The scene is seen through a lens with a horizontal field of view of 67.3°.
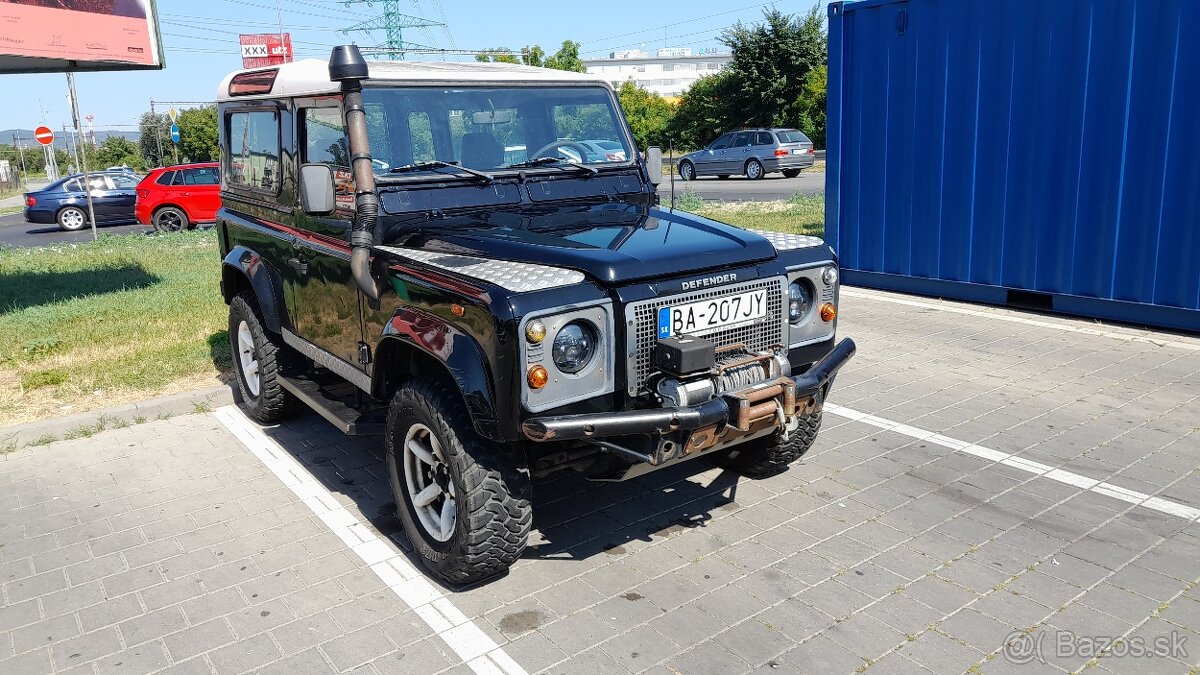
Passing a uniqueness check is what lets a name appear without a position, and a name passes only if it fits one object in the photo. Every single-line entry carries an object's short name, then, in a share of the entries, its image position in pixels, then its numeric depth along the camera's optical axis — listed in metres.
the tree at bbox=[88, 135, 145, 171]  61.12
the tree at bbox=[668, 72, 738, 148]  43.66
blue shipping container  7.60
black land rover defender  3.60
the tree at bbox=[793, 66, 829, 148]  41.09
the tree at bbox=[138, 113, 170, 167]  58.06
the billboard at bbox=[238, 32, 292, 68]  20.52
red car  19.34
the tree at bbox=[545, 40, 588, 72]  45.28
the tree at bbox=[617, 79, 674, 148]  36.86
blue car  22.72
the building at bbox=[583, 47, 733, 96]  140.12
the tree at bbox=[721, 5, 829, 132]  41.31
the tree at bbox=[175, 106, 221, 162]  53.22
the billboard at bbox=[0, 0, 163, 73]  9.74
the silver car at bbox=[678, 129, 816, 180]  27.86
